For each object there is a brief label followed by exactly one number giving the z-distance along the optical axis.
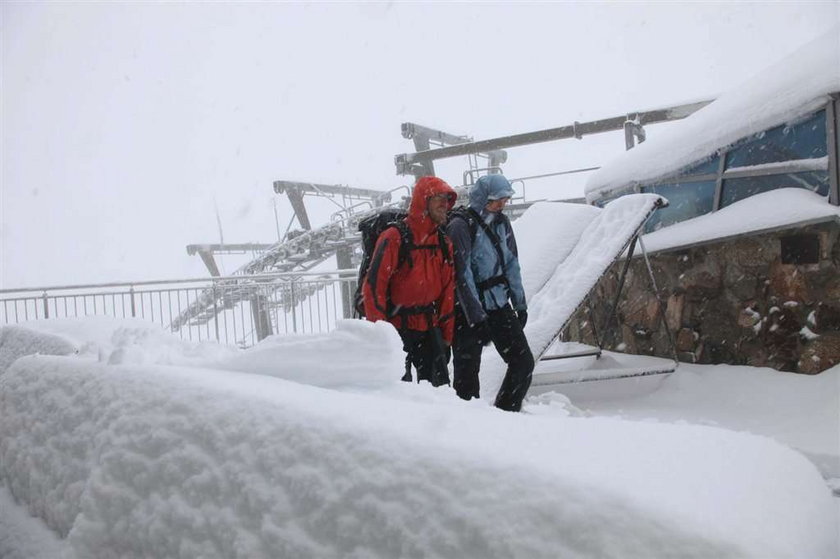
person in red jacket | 3.55
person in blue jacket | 3.94
